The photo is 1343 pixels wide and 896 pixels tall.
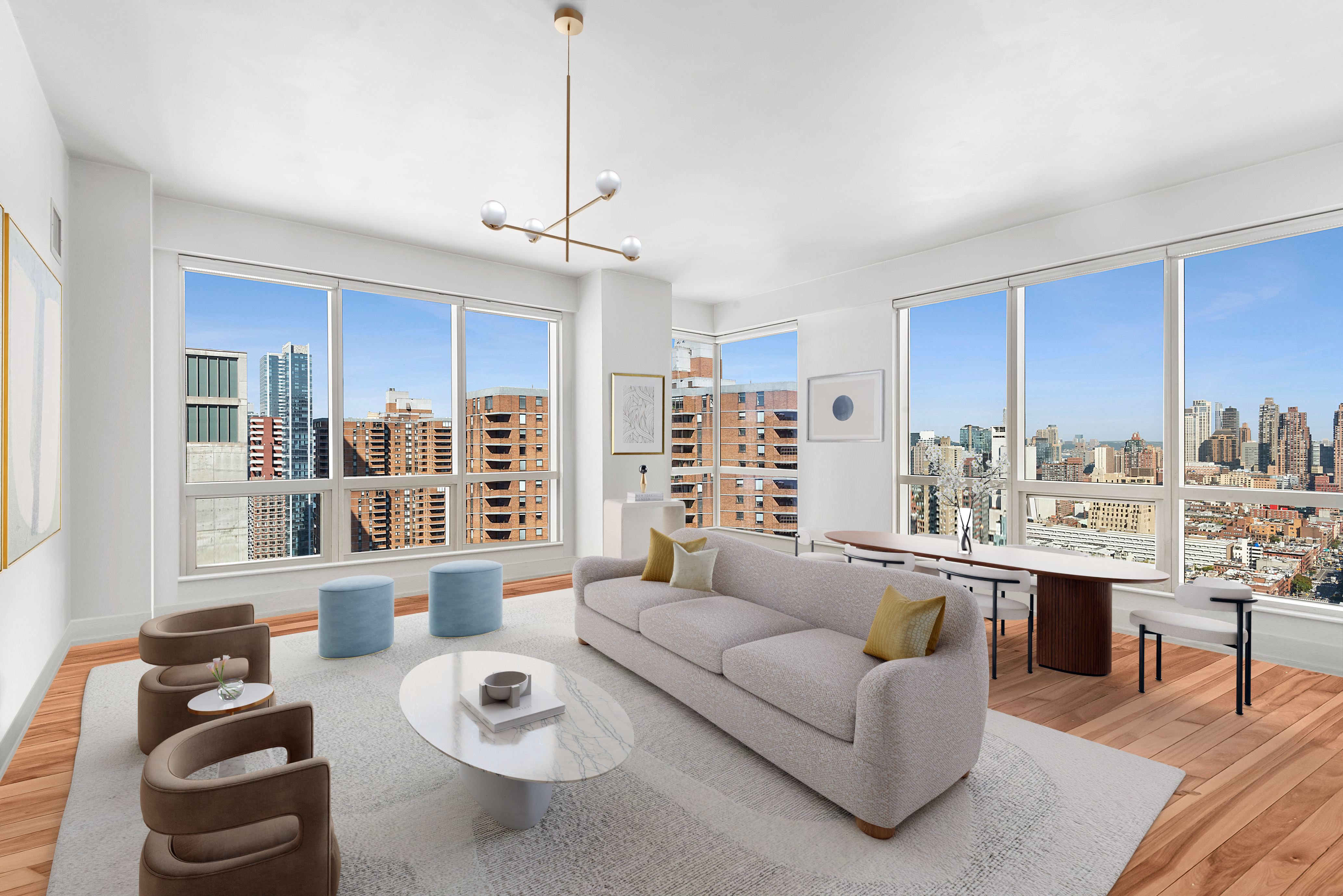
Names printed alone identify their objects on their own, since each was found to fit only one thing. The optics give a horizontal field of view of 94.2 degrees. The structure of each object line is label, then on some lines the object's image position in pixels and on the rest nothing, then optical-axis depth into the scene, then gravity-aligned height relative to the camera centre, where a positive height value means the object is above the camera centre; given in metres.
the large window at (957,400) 5.36 +0.39
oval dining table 3.54 -0.96
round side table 2.40 -1.01
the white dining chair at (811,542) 3.90 -0.77
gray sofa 2.07 -0.92
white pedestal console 6.01 -0.77
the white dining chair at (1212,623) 3.06 -0.94
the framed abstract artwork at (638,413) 6.39 +0.33
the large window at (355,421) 4.85 +0.22
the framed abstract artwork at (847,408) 6.16 +0.37
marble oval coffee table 1.86 -0.95
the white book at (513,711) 2.10 -0.93
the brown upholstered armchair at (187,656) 2.55 -0.93
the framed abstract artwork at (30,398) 2.57 +0.24
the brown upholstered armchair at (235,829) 1.51 -1.02
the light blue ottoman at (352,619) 3.82 -1.07
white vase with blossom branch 4.18 -0.32
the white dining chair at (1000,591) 3.44 -0.87
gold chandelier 2.51 +1.14
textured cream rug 1.88 -1.31
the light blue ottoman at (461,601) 4.24 -1.07
